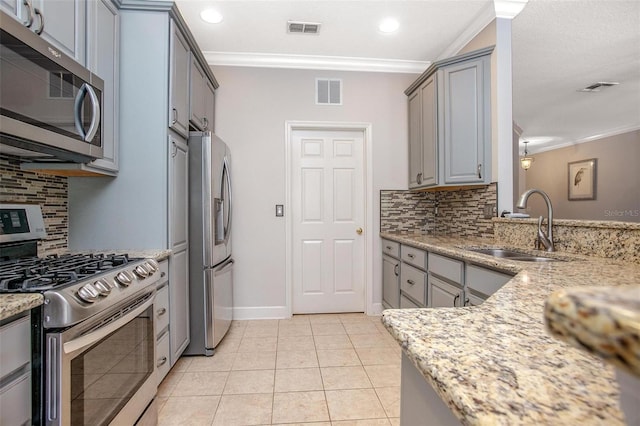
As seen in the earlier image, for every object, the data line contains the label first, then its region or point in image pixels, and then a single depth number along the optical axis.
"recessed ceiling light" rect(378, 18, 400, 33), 2.63
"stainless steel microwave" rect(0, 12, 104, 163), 1.19
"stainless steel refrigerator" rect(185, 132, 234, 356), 2.38
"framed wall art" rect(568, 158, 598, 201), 3.70
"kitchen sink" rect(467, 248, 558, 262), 1.89
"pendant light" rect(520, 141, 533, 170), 3.45
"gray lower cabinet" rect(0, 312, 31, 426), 0.88
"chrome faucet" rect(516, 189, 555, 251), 1.92
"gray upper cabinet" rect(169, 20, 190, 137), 2.06
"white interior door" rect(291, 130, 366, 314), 3.41
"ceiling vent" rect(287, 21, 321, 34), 2.67
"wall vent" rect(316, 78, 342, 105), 3.34
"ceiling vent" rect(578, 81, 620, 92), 3.02
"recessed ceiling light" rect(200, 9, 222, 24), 2.53
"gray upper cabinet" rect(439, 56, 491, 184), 2.54
